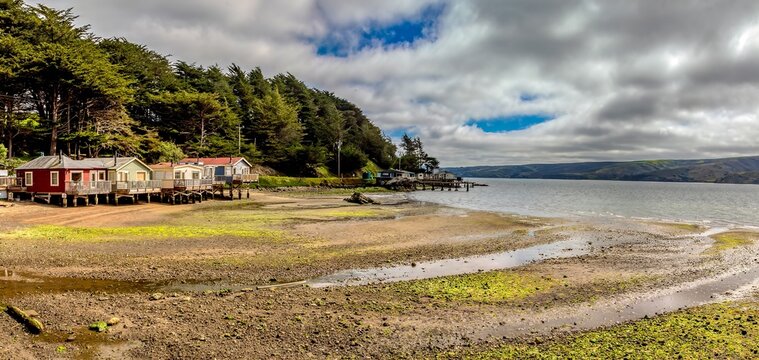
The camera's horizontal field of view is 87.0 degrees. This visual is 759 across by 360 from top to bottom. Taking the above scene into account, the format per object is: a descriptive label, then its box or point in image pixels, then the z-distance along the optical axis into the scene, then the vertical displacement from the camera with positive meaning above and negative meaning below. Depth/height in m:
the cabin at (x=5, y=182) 35.69 -0.40
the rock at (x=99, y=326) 9.49 -3.57
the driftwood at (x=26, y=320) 9.26 -3.42
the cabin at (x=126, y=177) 39.09 +0.02
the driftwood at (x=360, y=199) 52.58 -3.10
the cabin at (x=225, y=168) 60.34 +1.40
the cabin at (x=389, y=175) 93.06 +0.23
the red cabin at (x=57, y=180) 35.31 -0.22
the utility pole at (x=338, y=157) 94.31 +4.42
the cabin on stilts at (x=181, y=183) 42.56 -0.70
